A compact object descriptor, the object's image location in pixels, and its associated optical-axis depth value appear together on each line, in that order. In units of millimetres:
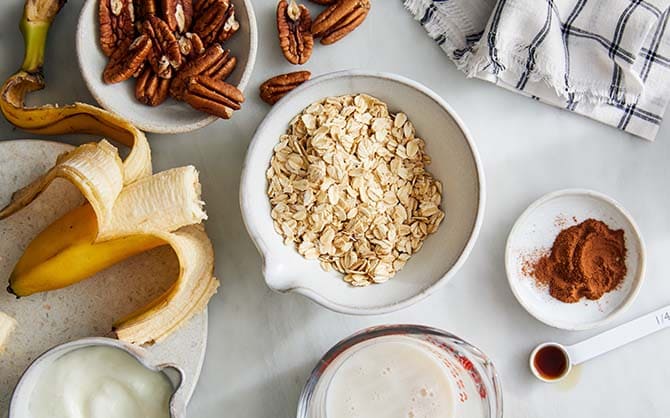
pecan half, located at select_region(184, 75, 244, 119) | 500
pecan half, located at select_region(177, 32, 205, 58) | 514
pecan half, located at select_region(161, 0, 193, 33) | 508
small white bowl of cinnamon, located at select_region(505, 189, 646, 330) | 534
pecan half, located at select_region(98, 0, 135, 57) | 506
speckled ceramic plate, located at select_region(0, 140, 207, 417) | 509
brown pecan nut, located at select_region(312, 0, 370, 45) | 525
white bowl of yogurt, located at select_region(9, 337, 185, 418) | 476
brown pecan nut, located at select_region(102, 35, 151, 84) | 506
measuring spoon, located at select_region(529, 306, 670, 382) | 539
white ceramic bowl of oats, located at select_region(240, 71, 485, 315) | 488
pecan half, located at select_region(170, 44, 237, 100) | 509
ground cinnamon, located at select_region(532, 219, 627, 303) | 533
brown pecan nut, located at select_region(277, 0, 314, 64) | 527
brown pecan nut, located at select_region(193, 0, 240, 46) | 511
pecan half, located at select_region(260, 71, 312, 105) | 526
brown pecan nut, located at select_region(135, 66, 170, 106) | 512
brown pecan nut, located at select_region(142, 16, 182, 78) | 508
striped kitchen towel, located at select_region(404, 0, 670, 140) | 523
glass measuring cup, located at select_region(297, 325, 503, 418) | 474
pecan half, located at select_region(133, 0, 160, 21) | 511
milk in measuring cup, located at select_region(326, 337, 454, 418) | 499
